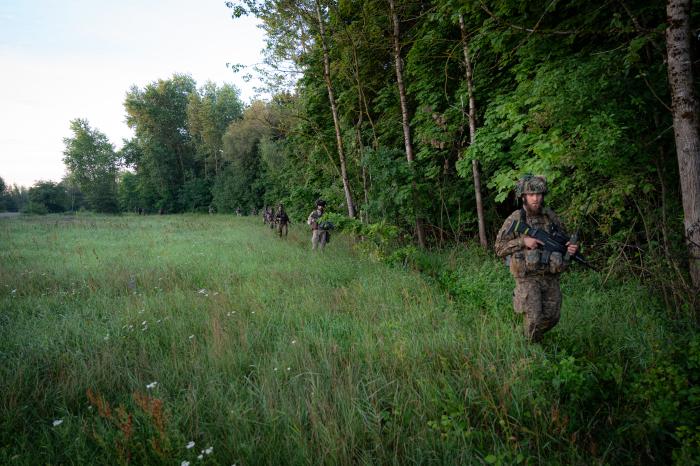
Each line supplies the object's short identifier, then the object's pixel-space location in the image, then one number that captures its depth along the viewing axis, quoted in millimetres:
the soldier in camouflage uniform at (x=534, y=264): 3268
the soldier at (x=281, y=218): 15284
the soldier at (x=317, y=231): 10211
